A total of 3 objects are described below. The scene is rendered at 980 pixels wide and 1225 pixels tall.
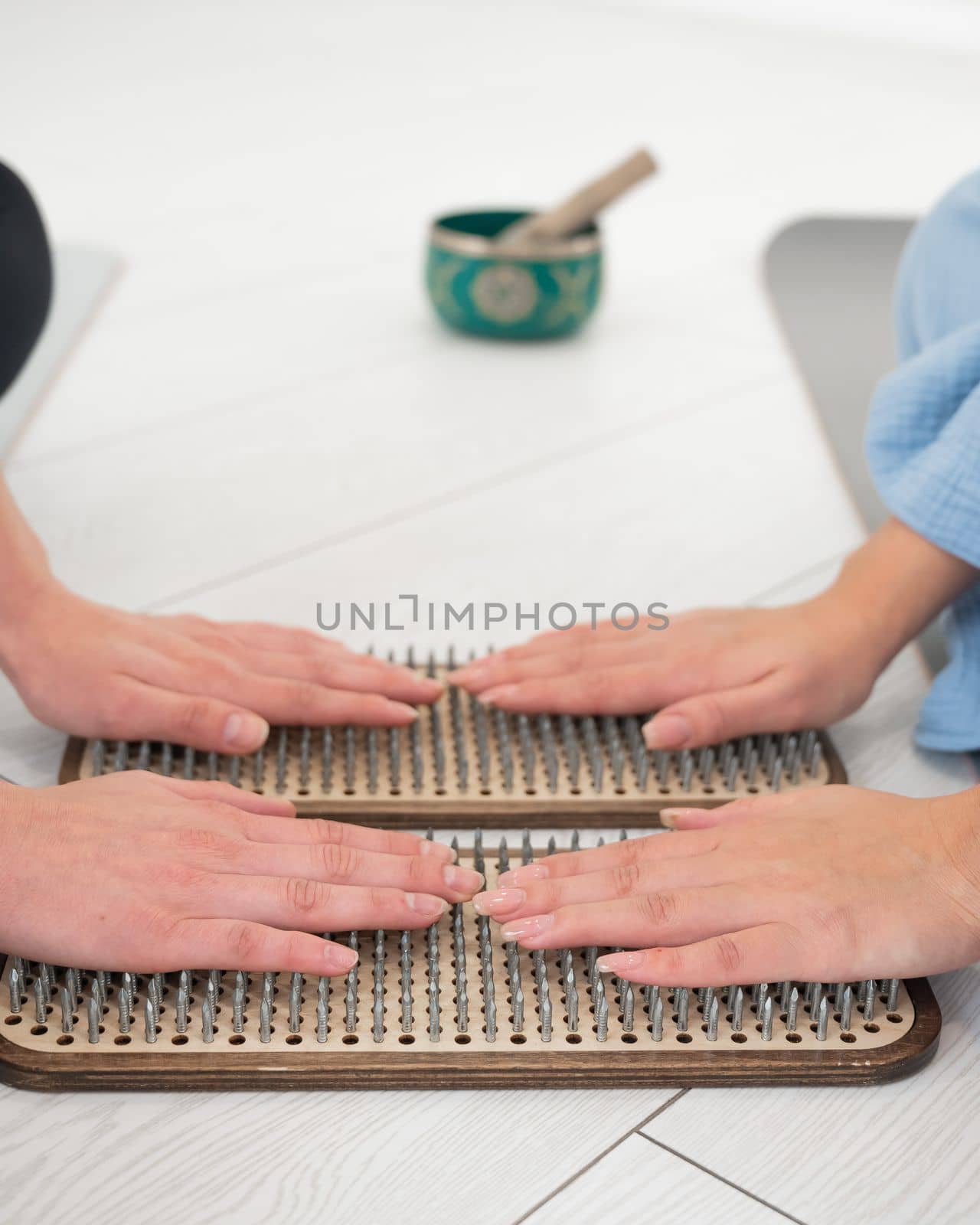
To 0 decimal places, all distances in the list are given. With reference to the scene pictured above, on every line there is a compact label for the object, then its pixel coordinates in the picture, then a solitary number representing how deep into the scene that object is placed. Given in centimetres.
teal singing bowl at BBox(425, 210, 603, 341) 185
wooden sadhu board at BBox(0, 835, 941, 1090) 79
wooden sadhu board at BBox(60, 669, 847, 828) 100
